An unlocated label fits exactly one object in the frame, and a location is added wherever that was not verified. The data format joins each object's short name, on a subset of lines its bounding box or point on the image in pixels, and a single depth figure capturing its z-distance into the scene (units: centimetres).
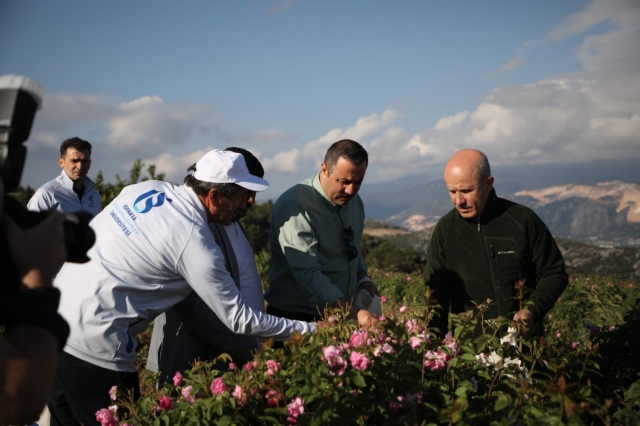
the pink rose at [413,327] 279
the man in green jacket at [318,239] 410
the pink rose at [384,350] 236
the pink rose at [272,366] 242
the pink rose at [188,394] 243
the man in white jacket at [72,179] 674
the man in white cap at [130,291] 300
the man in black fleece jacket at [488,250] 401
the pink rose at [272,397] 226
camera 144
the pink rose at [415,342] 250
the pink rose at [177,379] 270
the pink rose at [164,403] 241
